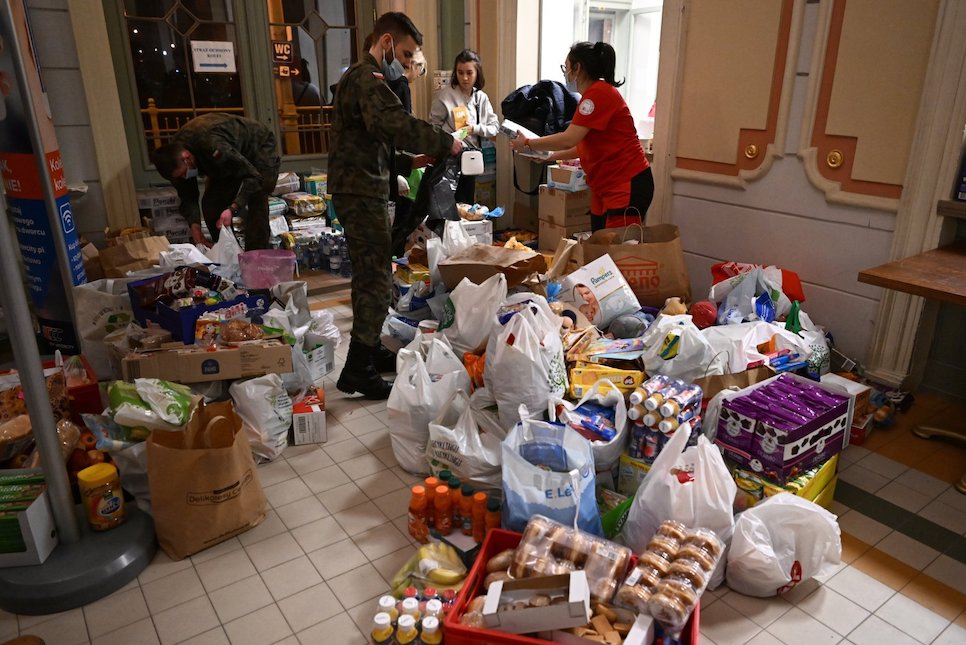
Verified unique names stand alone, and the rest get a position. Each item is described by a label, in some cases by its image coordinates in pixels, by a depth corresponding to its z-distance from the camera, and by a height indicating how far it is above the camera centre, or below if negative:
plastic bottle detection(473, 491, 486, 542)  2.07 -1.19
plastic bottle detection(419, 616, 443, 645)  1.66 -1.24
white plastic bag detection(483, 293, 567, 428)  2.30 -0.84
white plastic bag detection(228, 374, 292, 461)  2.53 -1.09
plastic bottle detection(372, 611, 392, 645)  1.65 -1.22
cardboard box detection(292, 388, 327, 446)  2.69 -1.19
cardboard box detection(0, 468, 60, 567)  1.87 -1.15
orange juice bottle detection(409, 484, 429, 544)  2.11 -1.21
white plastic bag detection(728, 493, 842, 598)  1.85 -1.16
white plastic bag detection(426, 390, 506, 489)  2.24 -1.09
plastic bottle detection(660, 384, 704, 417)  2.10 -0.87
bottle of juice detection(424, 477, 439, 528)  2.12 -1.14
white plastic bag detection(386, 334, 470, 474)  2.49 -1.02
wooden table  2.18 -0.53
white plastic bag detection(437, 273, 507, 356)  2.76 -0.77
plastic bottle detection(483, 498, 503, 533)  2.06 -1.20
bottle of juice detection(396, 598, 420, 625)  1.71 -1.22
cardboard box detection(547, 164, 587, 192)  4.72 -0.41
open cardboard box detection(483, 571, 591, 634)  1.50 -1.09
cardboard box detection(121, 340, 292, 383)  2.49 -0.89
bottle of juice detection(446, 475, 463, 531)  2.12 -1.17
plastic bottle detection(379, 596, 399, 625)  1.70 -1.20
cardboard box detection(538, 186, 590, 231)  4.77 -0.61
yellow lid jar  2.02 -1.11
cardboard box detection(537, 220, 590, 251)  4.83 -0.81
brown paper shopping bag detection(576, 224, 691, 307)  3.08 -0.66
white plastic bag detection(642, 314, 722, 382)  2.44 -0.85
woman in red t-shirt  3.16 -0.11
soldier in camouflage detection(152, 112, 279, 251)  3.37 -0.25
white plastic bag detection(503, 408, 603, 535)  1.90 -1.03
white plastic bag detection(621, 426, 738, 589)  1.88 -1.02
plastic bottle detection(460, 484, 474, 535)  2.10 -1.19
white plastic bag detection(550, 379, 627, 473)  2.14 -0.96
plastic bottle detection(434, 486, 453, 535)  2.08 -1.19
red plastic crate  1.55 -1.17
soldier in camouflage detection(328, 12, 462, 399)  2.70 -0.17
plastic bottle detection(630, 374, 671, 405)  2.17 -0.87
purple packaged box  2.05 -1.01
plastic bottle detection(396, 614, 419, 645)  1.65 -1.23
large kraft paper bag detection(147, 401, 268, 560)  1.98 -1.07
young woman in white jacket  4.82 +0.11
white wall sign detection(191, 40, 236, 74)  4.66 +0.44
